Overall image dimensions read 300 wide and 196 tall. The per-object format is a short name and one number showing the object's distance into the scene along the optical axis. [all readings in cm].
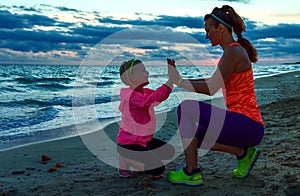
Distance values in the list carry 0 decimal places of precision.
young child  419
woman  367
